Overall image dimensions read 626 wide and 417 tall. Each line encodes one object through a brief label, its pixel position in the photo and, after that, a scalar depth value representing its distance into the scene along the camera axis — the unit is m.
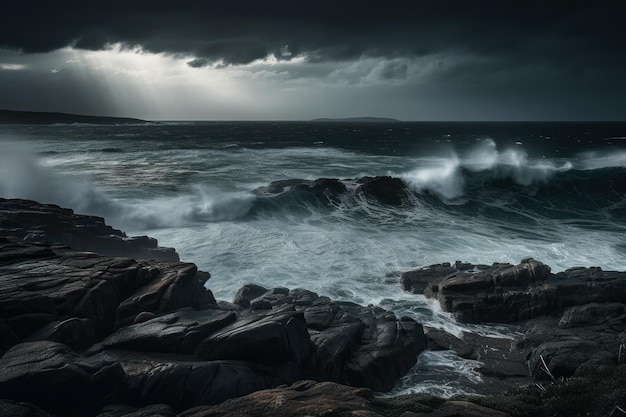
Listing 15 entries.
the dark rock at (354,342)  12.67
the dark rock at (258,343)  11.55
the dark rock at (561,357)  12.38
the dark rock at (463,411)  8.66
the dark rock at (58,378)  8.93
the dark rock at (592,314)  15.94
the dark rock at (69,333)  10.73
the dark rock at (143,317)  12.77
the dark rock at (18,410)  7.95
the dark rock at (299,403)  8.48
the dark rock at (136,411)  9.25
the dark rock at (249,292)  18.47
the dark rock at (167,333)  11.60
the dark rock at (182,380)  10.16
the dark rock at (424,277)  20.88
